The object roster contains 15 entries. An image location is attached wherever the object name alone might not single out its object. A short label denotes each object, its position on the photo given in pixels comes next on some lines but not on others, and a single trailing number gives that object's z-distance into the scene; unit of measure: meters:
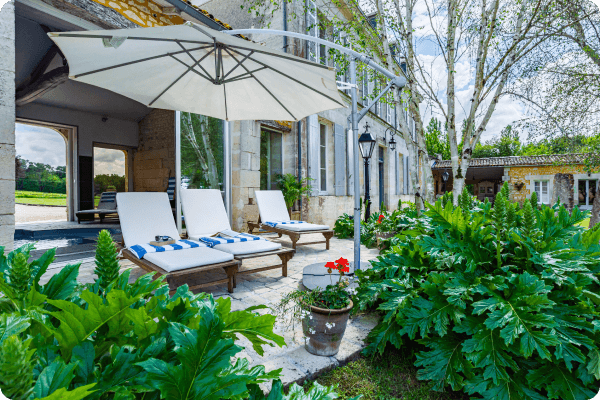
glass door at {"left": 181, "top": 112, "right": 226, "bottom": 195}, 5.38
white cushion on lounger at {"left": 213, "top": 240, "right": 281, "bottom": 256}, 3.30
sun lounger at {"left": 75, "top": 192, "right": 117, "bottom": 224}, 7.57
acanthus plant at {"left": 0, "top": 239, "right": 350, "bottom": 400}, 0.47
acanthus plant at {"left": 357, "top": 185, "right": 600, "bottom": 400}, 1.38
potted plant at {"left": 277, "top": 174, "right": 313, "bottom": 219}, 6.88
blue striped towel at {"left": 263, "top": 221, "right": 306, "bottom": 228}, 5.14
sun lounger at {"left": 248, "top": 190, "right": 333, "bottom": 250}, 4.88
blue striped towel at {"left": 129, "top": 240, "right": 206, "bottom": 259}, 3.01
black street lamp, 6.21
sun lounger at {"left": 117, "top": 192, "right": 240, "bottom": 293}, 2.74
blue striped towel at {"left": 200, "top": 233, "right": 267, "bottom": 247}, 3.63
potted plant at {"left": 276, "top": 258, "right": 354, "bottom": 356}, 1.88
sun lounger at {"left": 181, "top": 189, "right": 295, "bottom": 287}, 3.39
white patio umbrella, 2.26
